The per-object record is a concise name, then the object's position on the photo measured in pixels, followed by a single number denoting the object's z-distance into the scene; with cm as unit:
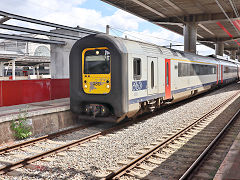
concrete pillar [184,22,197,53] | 2862
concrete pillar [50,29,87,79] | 1823
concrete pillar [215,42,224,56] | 4375
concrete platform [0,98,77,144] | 797
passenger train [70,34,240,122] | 884
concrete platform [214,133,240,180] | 430
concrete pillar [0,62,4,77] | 4048
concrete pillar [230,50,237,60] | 6432
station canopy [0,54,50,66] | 3212
